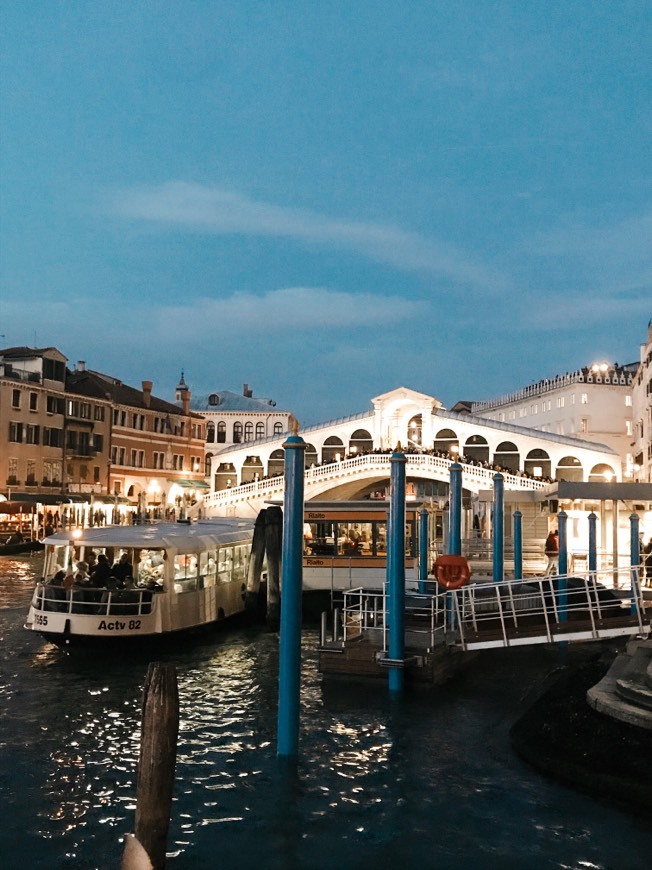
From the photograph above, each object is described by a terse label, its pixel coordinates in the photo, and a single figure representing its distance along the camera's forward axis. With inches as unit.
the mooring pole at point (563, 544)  661.3
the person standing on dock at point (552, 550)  827.4
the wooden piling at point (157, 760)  209.2
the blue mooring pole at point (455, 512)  568.1
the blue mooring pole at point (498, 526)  653.3
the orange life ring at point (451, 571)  510.9
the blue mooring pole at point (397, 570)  446.3
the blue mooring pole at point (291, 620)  339.3
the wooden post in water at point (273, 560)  699.4
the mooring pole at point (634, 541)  713.0
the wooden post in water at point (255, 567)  735.1
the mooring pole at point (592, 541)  722.8
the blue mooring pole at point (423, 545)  729.8
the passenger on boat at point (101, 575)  570.3
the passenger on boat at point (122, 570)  582.2
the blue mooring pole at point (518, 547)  743.1
